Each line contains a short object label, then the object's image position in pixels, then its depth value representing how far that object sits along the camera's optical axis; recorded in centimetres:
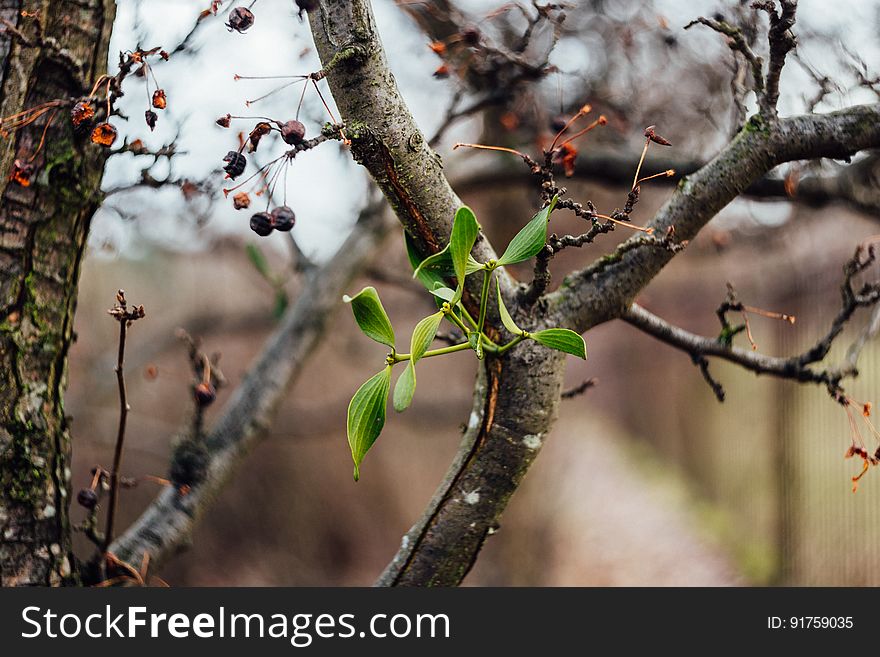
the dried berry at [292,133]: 108
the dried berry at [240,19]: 110
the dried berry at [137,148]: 115
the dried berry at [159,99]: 111
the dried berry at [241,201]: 110
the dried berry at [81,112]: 111
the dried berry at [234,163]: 109
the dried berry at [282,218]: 111
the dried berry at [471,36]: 127
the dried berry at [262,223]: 110
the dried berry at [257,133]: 107
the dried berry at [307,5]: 109
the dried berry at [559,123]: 127
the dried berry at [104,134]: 112
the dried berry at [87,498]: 117
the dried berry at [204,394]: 124
